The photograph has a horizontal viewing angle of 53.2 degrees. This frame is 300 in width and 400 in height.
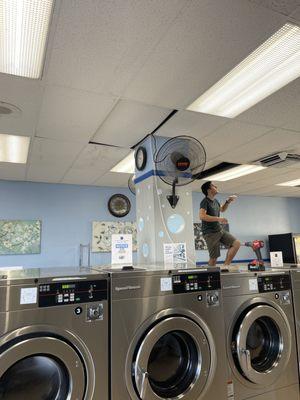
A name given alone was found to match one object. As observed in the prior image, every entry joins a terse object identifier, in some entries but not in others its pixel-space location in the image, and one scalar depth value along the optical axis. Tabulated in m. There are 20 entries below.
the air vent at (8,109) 2.71
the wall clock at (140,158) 3.46
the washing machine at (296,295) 2.49
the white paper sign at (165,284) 1.96
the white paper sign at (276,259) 2.92
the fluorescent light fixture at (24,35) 1.66
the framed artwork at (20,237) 5.41
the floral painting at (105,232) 6.08
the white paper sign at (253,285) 2.33
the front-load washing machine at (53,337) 1.50
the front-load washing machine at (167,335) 1.75
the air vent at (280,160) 4.39
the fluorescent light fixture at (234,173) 5.18
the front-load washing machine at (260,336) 2.16
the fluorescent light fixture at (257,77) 2.03
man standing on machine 3.21
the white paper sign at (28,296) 1.55
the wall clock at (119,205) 6.30
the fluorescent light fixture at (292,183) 6.34
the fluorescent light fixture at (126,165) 4.41
